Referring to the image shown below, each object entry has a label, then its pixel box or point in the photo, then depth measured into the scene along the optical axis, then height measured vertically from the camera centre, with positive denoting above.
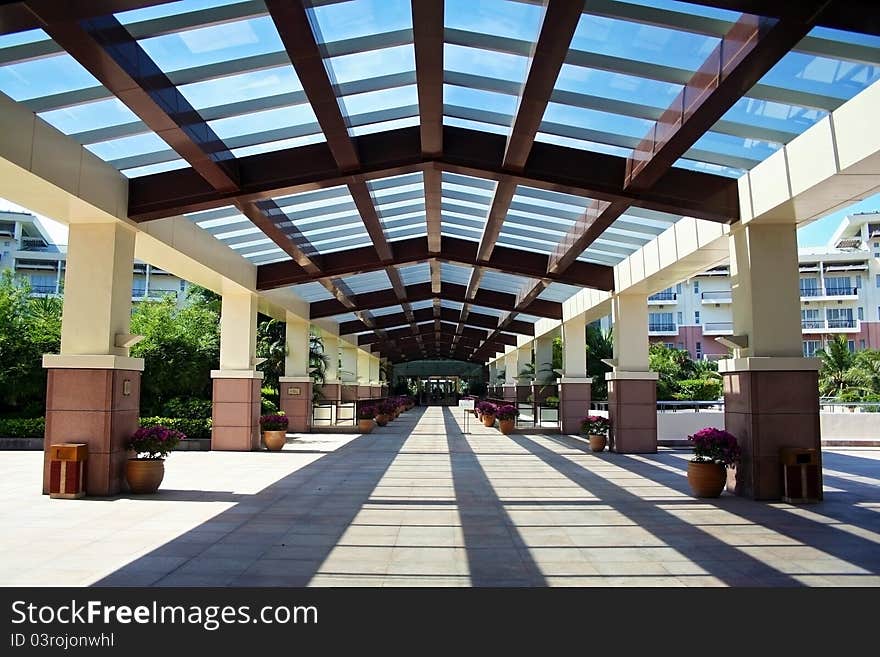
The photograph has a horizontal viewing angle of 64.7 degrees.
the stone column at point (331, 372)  30.52 +0.81
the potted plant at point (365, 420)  25.36 -1.09
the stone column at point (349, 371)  36.78 +1.05
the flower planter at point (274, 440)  18.12 -1.31
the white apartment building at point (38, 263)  58.31 +10.72
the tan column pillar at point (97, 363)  10.54 +0.41
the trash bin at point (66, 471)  10.12 -1.19
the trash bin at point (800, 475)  10.12 -1.23
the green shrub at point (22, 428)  19.35 -1.08
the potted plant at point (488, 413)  29.16 -0.97
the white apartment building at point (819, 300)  52.22 +6.93
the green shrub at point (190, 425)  19.25 -0.98
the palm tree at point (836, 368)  33.75 +1.14
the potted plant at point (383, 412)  29.30 -0.97
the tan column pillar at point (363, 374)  40.14 +0.96
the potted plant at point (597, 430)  18.05 -1.04
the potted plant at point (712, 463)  10.49 -1.10
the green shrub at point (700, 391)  32.53 -0.01
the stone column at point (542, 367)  30.50 +1.06
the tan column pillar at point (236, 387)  18.08 +0.07
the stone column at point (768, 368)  10.45 +0.35
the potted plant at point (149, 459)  10.67 -1.08
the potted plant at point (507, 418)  25.66 -1.02
